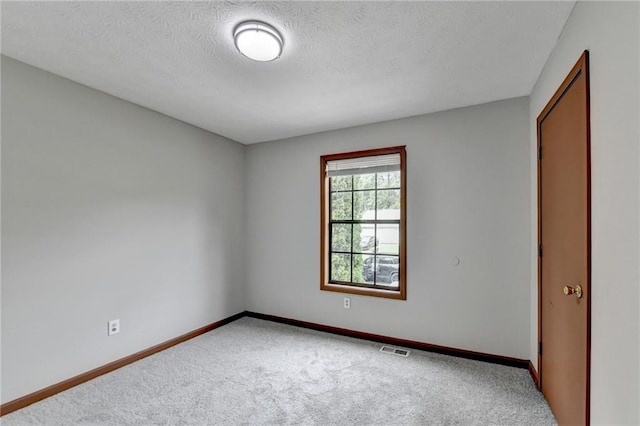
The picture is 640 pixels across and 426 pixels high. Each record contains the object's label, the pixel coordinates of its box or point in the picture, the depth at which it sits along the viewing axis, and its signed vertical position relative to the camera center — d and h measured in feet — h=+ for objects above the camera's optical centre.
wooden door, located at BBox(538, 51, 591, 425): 4.91 -0.66
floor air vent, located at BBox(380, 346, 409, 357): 9.87 -4.54
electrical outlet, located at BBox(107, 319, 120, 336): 8.86 -3.37
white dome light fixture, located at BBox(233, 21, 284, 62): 5.69 +3.32
